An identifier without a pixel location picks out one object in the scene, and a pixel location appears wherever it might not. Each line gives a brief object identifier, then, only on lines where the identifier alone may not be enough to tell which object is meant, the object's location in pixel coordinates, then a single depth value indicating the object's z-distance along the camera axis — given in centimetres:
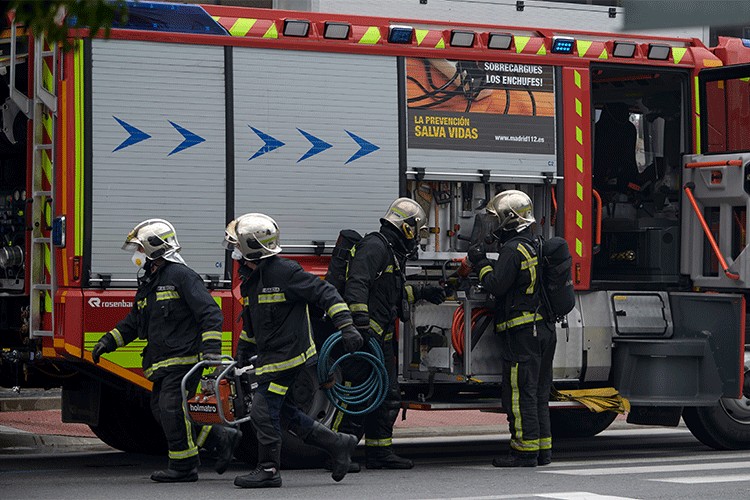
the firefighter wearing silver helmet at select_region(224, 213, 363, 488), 1658
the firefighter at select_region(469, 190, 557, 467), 1872
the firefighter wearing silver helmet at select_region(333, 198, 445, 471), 1805
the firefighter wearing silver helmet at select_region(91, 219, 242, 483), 1670
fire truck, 1761
